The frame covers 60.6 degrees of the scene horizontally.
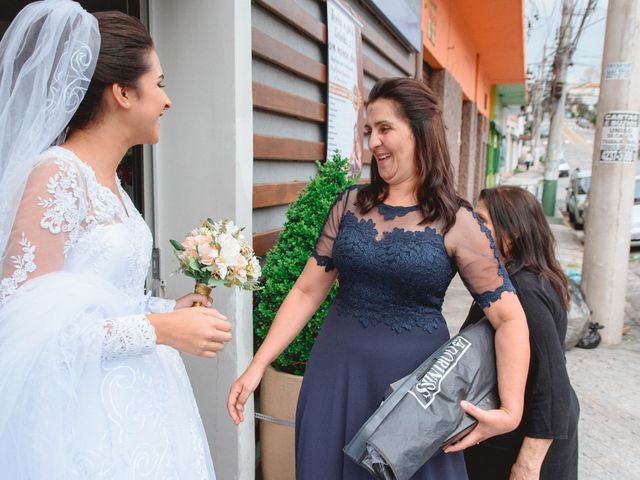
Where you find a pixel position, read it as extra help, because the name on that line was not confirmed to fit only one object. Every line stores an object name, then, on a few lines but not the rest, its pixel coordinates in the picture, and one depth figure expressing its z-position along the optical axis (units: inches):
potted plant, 108.5
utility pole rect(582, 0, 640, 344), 215.3
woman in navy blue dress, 70.7
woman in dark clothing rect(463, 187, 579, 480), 73.2
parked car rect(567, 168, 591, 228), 637.3
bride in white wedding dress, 50.4
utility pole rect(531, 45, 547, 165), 1218.0
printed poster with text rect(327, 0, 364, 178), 160.4
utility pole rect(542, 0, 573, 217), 681.6
